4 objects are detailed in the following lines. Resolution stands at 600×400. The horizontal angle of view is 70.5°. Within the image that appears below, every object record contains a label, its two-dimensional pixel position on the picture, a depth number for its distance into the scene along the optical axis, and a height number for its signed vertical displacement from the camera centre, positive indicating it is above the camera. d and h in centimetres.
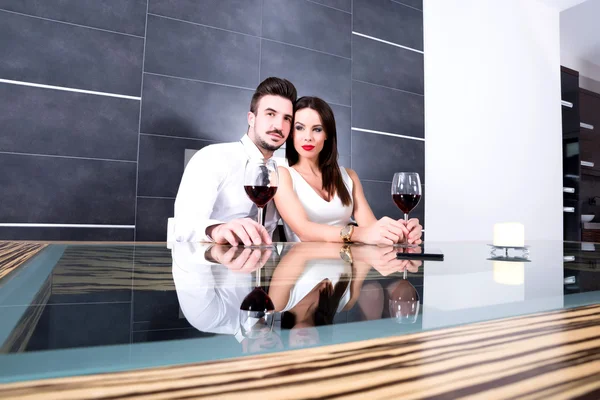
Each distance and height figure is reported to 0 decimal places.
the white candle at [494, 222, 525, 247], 87 -1
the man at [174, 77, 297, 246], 181 +24
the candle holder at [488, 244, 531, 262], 77 -5
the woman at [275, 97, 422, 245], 194 +23
